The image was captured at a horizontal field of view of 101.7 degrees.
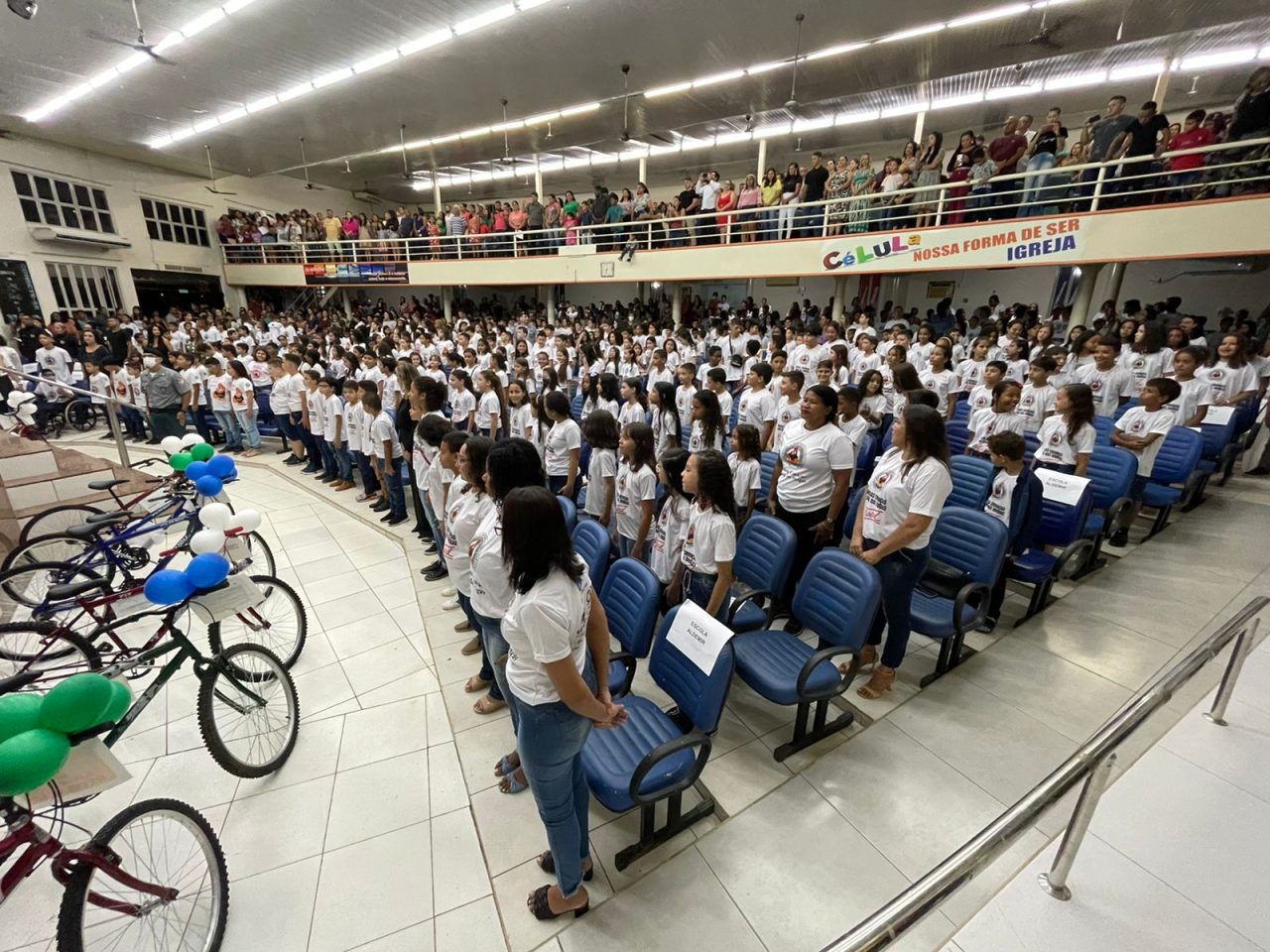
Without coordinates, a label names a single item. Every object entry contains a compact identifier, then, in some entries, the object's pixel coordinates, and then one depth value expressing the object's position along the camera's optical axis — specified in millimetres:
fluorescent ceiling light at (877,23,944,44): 7649
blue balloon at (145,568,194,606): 1945
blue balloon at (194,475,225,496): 3240
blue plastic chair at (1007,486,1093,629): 3338
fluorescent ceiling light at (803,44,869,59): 8212
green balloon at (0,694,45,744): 1233
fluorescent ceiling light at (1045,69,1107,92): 9184
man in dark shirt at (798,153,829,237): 9438
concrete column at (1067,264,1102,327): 7866
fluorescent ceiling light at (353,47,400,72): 8672
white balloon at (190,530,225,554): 2295
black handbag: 2914
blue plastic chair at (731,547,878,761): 2312
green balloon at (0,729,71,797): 1146
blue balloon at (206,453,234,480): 3432
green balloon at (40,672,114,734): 1266
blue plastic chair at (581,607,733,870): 1831
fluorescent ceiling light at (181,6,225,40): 7350
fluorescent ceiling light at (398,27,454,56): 7963
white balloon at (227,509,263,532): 2650
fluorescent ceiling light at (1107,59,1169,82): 8609
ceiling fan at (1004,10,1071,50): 7434
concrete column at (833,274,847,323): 10279
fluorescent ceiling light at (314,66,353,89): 9383
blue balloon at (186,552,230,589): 2008
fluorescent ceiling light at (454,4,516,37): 7207
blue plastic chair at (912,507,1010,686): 2756
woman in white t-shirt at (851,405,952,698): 2508
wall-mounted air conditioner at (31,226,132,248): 12547
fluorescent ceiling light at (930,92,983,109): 10320
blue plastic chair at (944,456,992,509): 3686
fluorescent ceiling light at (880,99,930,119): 10734
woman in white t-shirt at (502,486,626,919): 1442
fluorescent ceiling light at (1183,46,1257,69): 8172
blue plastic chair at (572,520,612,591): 2852
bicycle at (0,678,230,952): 1359
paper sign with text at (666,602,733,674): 2004
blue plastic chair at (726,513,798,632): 2770
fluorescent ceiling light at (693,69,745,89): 9273
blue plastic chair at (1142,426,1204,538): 4418
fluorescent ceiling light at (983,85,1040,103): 9922
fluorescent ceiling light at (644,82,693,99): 9867
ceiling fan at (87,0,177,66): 6644
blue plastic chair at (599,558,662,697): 2367
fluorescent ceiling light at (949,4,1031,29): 7152
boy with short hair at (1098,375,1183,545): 4168
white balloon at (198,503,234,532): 2484
